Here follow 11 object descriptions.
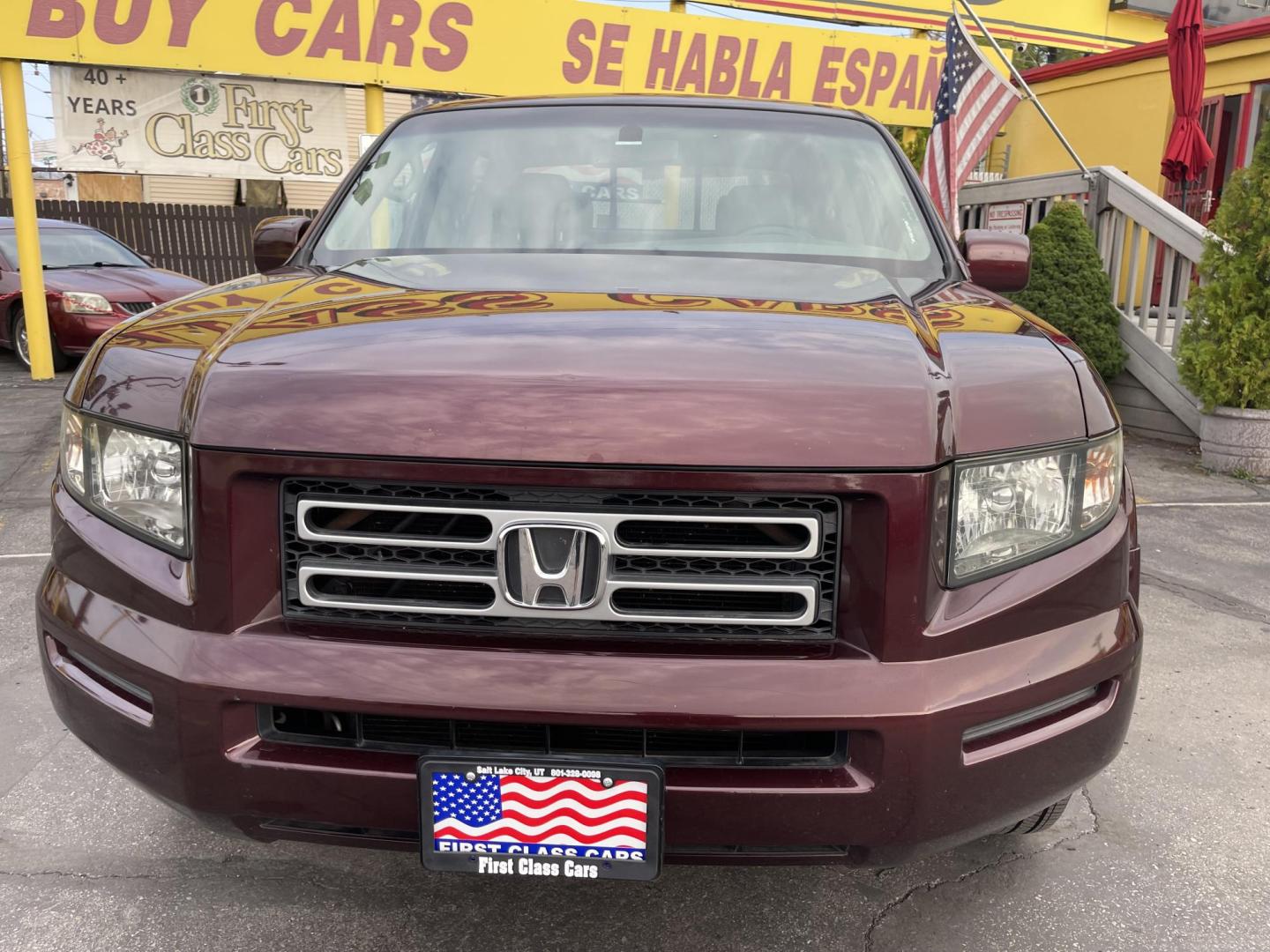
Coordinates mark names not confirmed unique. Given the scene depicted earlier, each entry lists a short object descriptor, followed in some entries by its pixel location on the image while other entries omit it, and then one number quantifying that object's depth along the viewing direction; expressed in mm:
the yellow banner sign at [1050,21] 12594
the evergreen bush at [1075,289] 7805
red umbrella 9414
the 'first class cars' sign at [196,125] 8938
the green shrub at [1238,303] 6434
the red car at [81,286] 9445
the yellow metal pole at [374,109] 9406
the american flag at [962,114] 8086
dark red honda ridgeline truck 1614
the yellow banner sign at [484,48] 8570
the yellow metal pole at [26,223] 8820
